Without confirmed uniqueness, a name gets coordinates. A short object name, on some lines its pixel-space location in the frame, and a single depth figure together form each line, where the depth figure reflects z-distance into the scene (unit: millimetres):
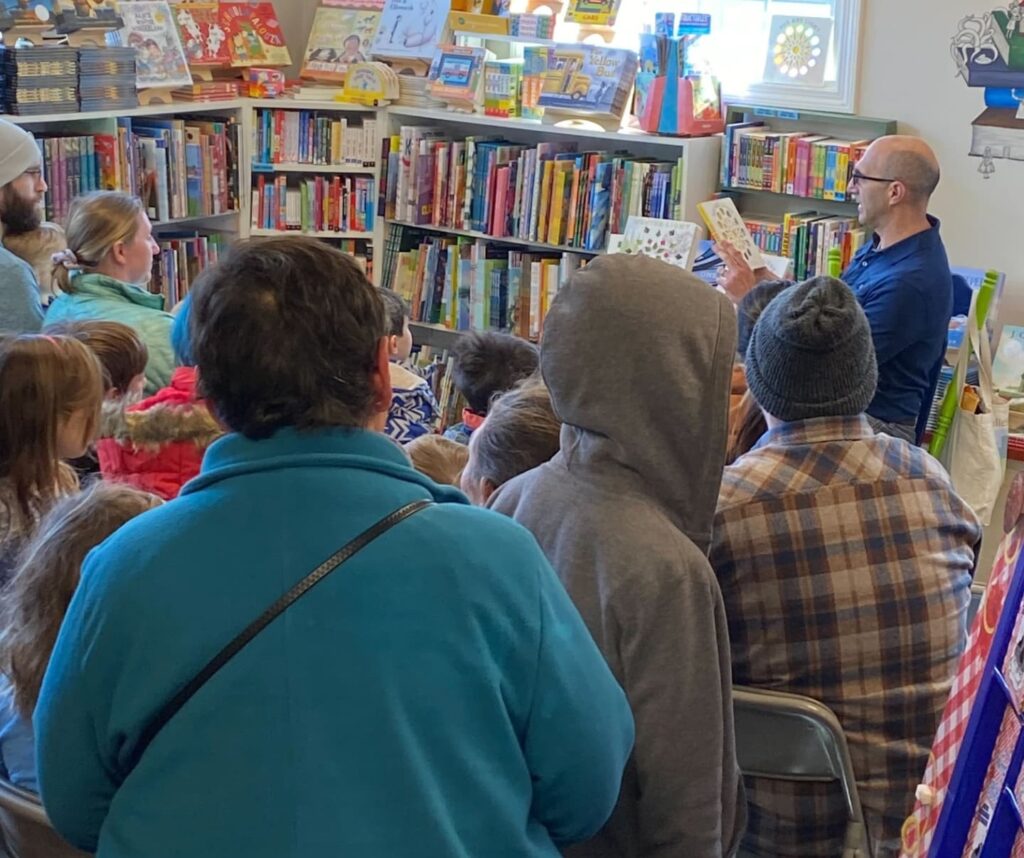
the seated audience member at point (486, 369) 3111
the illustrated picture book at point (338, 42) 5461
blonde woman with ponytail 3225
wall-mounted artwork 4199
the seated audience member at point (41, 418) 2354
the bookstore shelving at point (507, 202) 4758
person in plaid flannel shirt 1956
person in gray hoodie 1583
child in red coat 2451
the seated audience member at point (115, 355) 2820
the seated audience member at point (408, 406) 3094
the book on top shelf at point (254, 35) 5330
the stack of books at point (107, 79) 4566
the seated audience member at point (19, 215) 3346
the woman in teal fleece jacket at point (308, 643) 1129
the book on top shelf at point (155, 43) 4852
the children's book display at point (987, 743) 1436
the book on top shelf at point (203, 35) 5113
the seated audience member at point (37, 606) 1665
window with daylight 4520
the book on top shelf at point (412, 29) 5184
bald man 3527
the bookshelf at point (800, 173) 4430
